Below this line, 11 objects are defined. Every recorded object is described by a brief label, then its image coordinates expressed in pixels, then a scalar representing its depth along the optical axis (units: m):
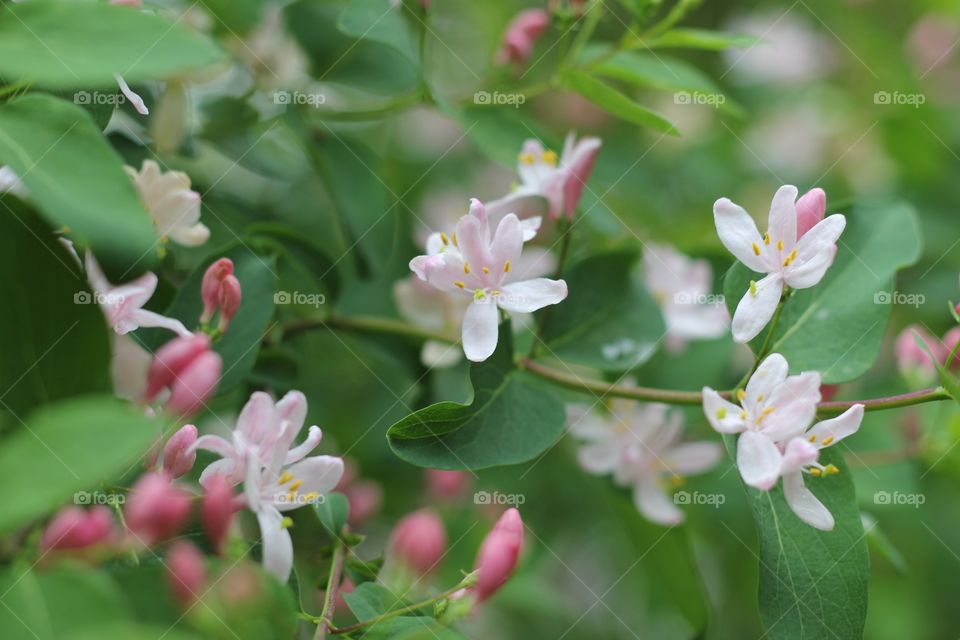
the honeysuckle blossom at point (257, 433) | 0.45
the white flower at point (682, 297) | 0.53
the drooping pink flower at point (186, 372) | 0.43
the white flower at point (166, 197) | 0.47
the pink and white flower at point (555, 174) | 0.49
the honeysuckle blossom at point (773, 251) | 0.46
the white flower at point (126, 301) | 0.45
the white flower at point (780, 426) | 0.45
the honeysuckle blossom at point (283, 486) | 0.44
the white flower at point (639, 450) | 0.51
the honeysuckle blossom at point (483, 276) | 0.46
